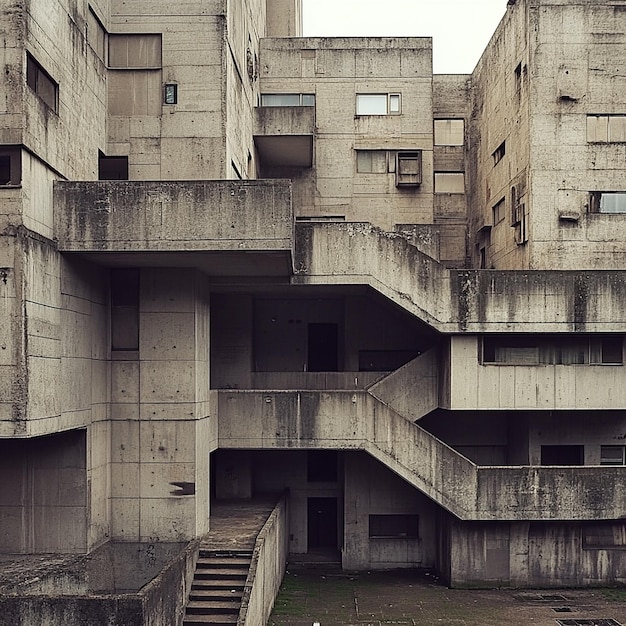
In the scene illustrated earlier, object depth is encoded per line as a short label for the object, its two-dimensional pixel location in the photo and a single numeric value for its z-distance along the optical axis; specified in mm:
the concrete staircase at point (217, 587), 16922
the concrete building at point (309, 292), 17391
